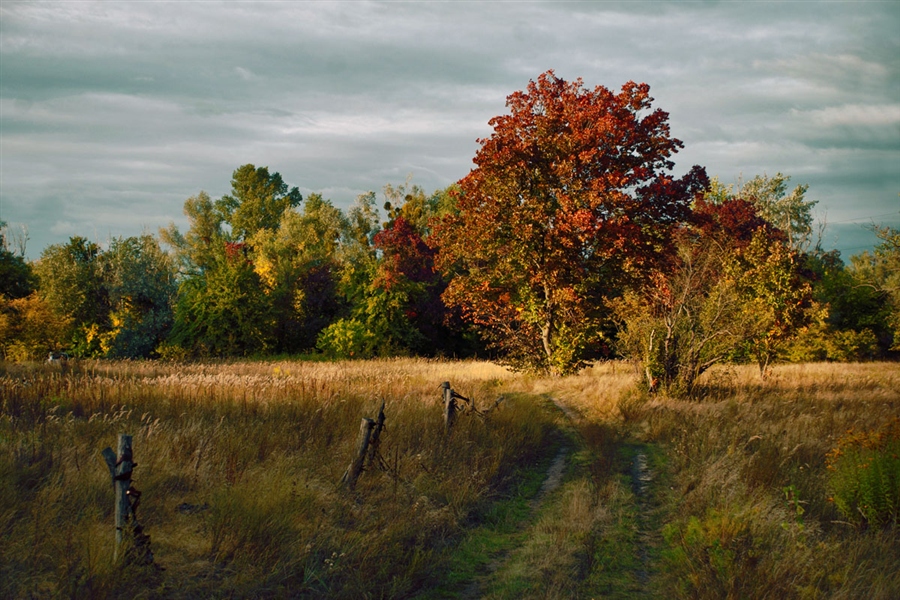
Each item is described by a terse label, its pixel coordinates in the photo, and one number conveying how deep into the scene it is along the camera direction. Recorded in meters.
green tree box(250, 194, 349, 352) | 42.31
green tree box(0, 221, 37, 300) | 36.31
